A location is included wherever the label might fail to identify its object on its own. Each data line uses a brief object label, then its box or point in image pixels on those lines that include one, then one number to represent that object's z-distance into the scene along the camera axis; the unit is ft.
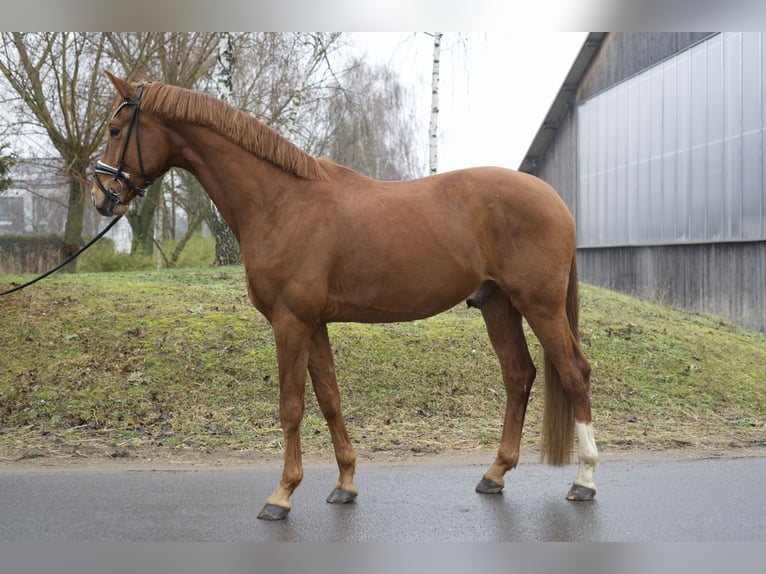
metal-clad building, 46.16
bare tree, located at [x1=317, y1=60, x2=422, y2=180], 73.61
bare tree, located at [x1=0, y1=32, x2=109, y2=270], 40.96
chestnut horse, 14.75
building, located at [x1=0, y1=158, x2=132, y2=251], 100.48
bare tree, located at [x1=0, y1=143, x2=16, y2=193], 30.48
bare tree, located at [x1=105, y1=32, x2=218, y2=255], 43.76
